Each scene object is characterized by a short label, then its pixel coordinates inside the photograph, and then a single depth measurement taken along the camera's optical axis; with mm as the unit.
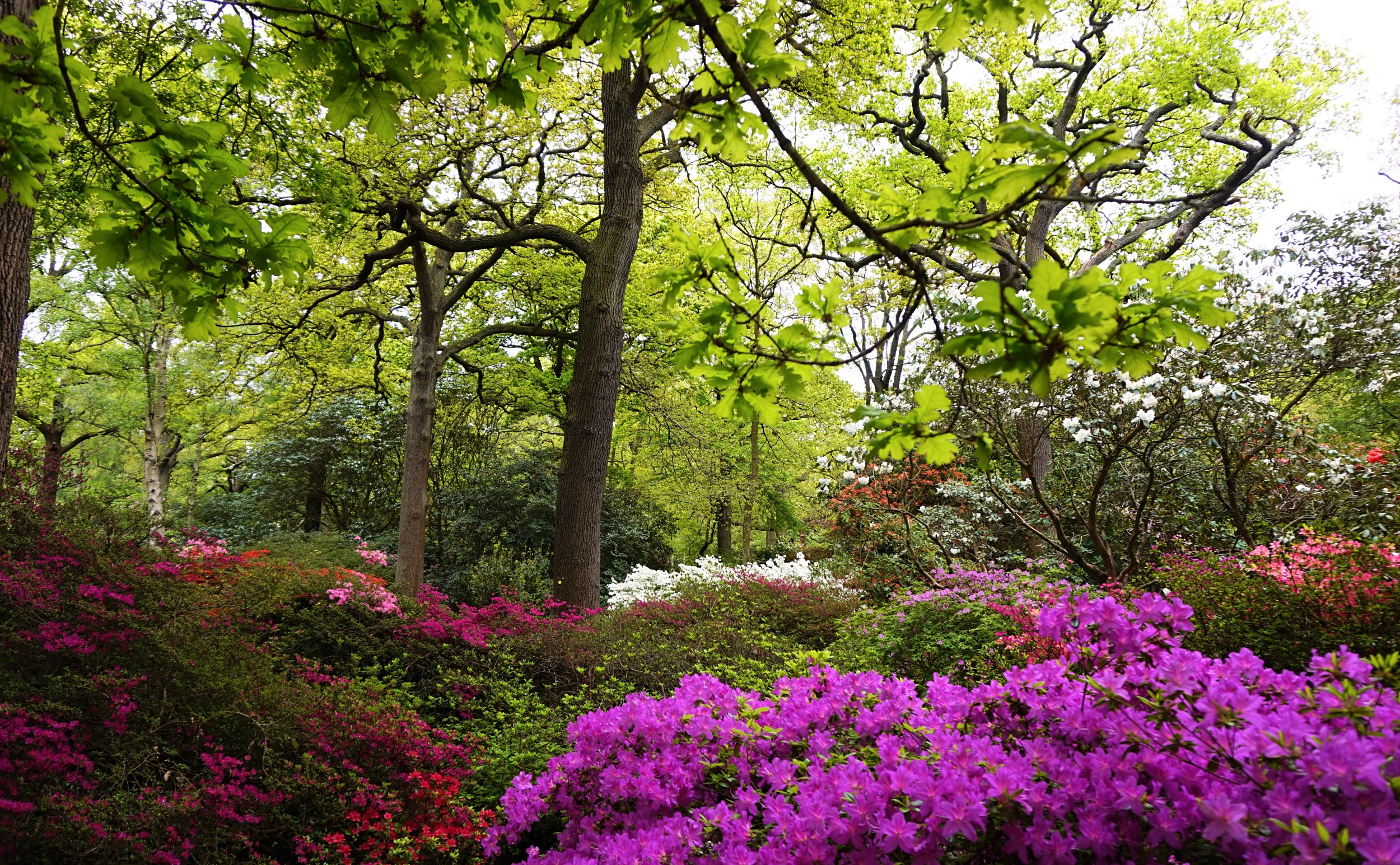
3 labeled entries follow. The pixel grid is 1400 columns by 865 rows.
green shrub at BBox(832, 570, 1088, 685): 3893
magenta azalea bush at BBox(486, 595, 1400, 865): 1094
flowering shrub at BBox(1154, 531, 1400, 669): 3055
